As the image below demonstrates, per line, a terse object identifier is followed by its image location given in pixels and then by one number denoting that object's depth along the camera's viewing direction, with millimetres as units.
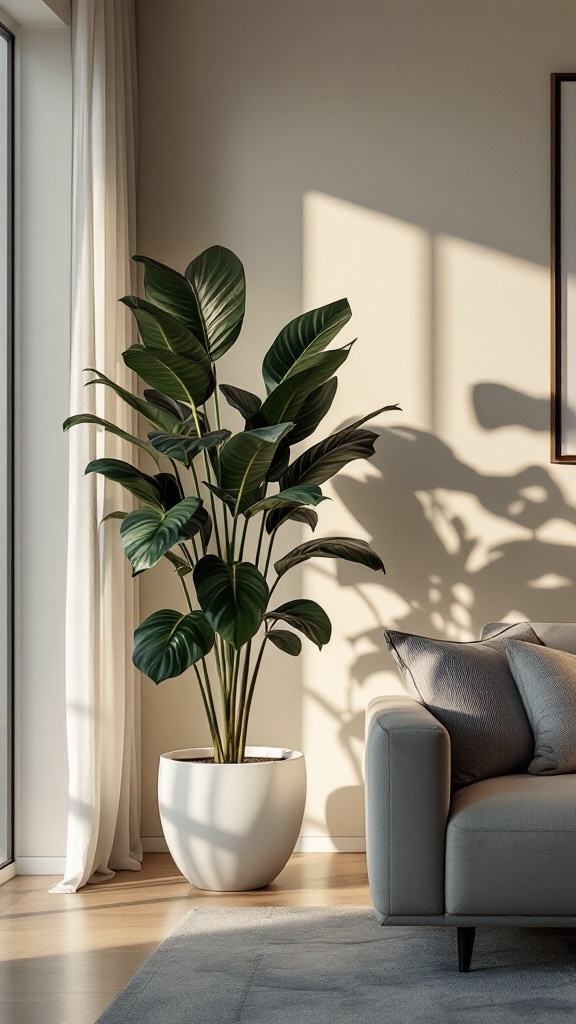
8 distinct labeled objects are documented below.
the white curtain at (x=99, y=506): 3246
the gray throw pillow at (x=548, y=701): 2719
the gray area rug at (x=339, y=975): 2209
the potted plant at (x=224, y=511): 2918
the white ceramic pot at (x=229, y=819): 3066
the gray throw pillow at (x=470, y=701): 2719
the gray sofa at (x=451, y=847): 2355
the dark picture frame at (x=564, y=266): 3707
